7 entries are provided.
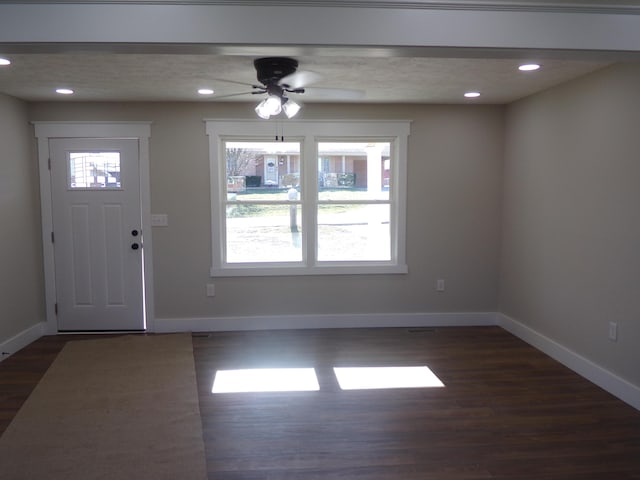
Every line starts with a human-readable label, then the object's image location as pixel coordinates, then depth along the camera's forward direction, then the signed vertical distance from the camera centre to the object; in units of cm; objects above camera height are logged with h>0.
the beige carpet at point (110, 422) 266 -138
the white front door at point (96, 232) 503 -24
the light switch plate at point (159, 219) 509 -11
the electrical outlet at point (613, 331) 358 -92
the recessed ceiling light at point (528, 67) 347 +100
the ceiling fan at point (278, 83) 325 +88
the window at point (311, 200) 518 +8
